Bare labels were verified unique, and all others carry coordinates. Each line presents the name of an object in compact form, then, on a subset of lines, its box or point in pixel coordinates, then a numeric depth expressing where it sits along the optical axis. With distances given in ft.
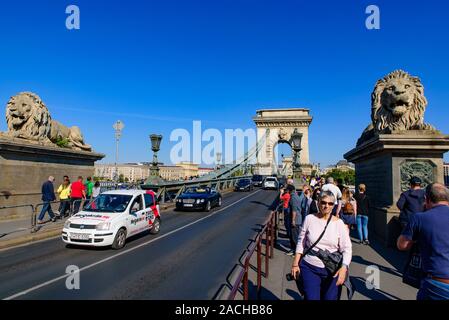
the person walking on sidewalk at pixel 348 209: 24.98
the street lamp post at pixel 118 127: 86.84
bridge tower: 192.95
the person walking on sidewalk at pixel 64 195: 36.99
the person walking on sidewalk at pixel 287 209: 28.70
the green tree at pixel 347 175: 311.06
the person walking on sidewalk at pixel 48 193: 34.76
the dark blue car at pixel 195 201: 50.32
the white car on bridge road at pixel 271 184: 108.58
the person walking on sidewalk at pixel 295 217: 24.37
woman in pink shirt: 10.52
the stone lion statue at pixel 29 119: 38.83
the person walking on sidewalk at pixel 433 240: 8.30
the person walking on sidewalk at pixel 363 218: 25.48
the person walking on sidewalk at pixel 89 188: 46.50
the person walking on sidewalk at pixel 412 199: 16.56
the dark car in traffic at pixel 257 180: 128.88
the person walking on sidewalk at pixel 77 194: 38.19
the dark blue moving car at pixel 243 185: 99.66
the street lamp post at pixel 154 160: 53.41
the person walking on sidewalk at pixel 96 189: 47.60
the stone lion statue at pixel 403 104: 24.61
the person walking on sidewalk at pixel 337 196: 19.21
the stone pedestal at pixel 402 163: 22.99
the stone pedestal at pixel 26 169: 35.37
